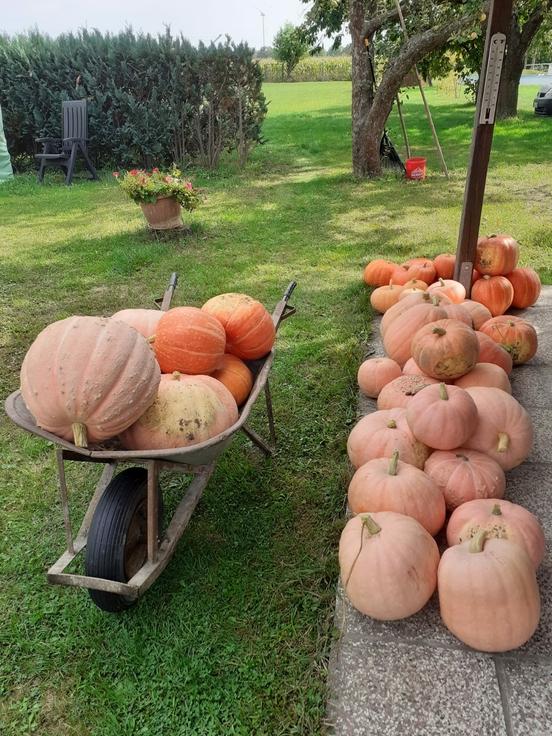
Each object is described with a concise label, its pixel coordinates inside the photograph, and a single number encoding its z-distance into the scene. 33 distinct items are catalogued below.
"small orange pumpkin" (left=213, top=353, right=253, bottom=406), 2.37
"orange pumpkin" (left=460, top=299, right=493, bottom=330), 3.54
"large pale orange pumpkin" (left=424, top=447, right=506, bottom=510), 2.19
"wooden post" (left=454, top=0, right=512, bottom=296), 3.68
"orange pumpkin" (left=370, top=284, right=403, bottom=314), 4.26
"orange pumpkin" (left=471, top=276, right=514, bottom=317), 4.03
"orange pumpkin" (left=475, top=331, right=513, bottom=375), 3.04
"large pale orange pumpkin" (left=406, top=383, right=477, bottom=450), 2.28
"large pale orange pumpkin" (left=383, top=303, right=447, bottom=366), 3.07
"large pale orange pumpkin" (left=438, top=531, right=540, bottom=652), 1.70
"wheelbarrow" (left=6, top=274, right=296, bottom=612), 1.81
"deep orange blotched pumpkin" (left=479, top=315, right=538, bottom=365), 3.39
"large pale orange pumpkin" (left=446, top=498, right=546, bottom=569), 1.88
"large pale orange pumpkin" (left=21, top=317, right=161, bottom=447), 1.74
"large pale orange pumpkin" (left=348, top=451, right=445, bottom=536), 2.05
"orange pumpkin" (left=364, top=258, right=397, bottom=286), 4.86
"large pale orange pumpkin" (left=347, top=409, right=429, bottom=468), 2.36
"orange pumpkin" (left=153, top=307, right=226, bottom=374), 2.23
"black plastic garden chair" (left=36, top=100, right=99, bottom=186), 10.55
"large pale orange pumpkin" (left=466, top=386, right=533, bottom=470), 2.39
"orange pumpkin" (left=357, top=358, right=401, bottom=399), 3.08
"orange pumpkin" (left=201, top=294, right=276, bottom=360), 2.46
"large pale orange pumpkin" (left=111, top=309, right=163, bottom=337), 2.43
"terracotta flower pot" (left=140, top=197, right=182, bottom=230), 6.70
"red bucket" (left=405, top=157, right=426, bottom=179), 9.34
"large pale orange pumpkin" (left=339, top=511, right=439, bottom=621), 1.81
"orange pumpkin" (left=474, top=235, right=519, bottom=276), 4.02
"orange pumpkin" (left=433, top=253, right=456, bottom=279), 4.30
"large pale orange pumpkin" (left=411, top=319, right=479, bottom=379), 2.64
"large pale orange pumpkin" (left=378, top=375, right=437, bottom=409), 2.67
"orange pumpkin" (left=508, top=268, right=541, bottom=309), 4.16
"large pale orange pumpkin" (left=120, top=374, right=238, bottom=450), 1.92
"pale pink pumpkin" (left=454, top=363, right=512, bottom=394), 2.72
